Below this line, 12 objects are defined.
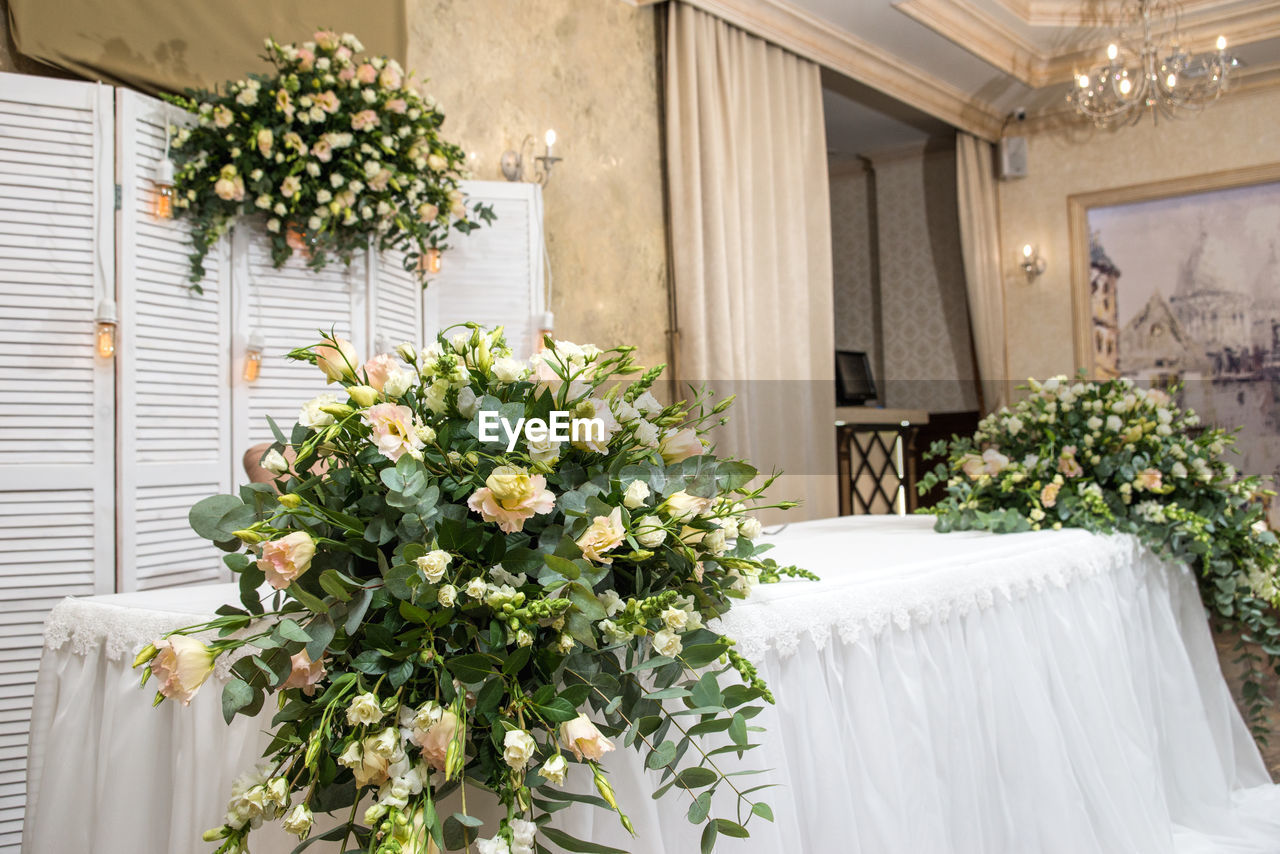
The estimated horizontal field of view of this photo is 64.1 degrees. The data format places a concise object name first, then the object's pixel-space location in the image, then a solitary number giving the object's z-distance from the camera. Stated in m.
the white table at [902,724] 1.45
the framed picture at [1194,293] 6.69
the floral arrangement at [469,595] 0.95
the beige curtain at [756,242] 5.05
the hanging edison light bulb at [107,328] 2.98
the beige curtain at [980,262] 7.26
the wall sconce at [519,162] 4.43
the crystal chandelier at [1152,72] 5.26
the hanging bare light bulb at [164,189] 3.13
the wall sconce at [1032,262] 7.41
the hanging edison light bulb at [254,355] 3.36
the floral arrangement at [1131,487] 2.67
